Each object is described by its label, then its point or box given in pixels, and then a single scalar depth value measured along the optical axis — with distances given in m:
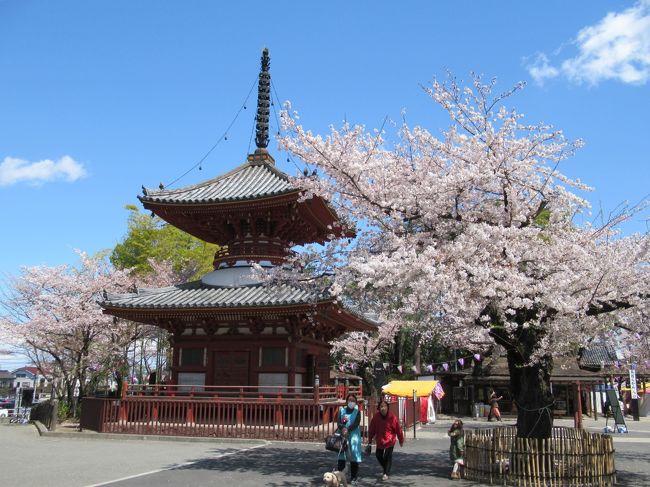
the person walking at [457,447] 11.16
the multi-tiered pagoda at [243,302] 18.14
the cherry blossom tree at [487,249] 10.43
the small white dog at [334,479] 8.90
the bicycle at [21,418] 27.94
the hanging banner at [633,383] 32.14
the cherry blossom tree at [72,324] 28.00
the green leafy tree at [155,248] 39.25
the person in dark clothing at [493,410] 35.08
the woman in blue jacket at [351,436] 10.40
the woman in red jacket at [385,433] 10.88
